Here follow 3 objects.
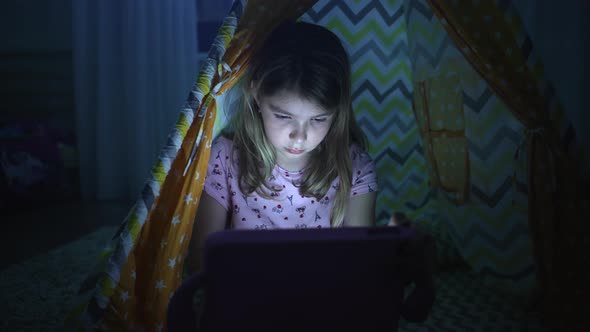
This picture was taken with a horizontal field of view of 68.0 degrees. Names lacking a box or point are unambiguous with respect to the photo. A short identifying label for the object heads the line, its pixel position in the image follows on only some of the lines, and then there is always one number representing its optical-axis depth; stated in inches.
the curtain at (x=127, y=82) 118.0
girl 43.4
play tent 42.8
